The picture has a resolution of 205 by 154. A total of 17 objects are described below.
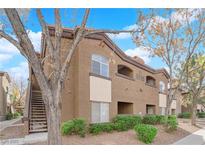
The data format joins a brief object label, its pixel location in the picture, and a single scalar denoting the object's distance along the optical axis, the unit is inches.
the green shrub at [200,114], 639.4
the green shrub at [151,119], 360.1
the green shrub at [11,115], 481.2
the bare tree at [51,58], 139.1
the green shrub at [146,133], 237.4
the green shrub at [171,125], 322.7
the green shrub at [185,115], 502.8
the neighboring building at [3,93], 463.8
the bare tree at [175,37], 293.2
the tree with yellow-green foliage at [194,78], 370.9
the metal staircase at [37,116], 256.4
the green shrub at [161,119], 339.6
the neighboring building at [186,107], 528.9
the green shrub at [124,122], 288.2
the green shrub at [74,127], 229.5
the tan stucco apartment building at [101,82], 262.5
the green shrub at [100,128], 257.0
